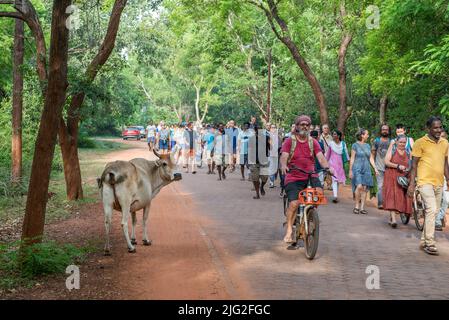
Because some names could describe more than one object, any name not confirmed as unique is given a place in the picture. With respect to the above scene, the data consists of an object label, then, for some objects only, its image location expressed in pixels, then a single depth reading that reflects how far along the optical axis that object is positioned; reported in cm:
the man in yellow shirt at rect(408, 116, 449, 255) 929
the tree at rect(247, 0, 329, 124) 2297
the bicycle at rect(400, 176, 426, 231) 1149
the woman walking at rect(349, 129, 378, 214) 1355
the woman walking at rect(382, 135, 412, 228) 1145
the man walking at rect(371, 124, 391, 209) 1317
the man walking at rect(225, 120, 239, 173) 2227
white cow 885
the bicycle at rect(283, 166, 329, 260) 849
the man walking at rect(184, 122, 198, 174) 2483
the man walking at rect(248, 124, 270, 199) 1598
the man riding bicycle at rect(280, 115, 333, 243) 919
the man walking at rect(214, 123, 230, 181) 2162
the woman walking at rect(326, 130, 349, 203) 1590
